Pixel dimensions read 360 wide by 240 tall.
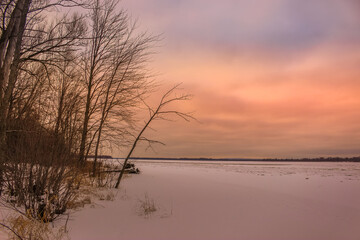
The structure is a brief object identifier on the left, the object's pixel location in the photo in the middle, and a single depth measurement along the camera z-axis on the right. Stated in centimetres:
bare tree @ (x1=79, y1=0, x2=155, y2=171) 1157
